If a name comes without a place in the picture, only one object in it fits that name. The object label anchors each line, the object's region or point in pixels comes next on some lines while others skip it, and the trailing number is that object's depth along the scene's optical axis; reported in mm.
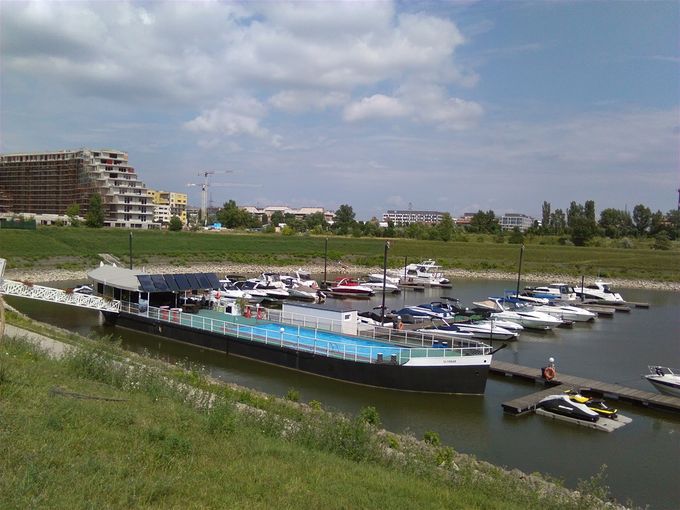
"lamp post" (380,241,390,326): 37188
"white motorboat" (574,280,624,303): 57375
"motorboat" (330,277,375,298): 59325
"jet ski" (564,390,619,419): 20969
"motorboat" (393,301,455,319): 41984
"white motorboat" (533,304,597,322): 45906
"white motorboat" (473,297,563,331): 41438
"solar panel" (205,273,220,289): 36812
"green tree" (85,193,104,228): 101169
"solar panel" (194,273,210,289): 36031
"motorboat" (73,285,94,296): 41634
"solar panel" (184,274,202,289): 35500
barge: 23547
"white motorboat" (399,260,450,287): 69938
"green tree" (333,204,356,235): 151250
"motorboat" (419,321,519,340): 35134
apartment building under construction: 120750
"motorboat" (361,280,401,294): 63594
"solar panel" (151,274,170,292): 34250
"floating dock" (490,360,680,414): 21891
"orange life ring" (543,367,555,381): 25094
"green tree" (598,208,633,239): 140250
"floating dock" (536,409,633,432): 20125
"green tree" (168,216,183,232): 113350
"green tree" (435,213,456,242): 120438
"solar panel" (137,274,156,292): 33812
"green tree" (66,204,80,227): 114162
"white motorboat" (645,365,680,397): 23844
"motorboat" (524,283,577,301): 56688
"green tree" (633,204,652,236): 142125
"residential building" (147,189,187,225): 176000
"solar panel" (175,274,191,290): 35031
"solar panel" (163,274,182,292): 34562
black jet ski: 20297
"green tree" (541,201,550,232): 171950
